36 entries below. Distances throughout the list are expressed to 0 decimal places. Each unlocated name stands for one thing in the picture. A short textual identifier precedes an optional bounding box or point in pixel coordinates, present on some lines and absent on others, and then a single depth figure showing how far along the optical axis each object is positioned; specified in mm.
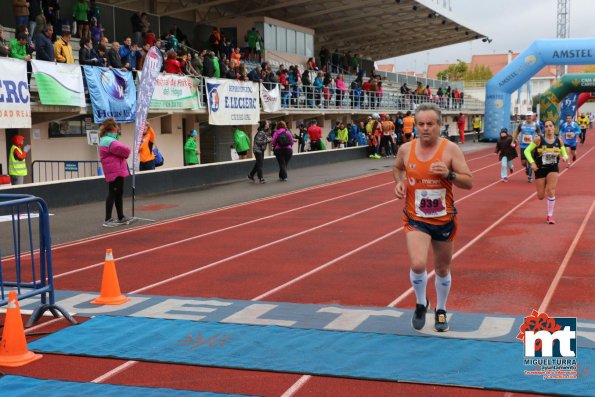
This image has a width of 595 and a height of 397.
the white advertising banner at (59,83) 17312
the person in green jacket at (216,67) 25458
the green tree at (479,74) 131375
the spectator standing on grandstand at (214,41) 29755
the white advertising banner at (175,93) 22109
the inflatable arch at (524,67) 38406
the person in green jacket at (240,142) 23844
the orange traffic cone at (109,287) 7754
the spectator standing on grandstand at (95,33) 22906
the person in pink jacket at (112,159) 13391
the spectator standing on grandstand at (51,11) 21797
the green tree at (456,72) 131875
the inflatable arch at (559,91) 48250
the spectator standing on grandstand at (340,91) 37938
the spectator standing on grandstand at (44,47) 17609
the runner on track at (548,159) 13445
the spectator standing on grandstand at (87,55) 19031
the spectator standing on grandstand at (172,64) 23094
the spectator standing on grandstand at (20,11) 19328
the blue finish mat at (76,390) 5172
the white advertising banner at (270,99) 28930
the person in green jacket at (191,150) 23203
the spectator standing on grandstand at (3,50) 16516
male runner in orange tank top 6367
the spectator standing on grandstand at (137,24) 25559
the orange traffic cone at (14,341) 5902
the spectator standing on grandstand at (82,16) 22188
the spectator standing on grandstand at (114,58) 20078
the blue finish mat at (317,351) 5324
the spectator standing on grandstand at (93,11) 23500
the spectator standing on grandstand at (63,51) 18500
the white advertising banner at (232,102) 25234
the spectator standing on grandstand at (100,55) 19484
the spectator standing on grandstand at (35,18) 19484
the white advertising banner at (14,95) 16125
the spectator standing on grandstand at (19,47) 17281
